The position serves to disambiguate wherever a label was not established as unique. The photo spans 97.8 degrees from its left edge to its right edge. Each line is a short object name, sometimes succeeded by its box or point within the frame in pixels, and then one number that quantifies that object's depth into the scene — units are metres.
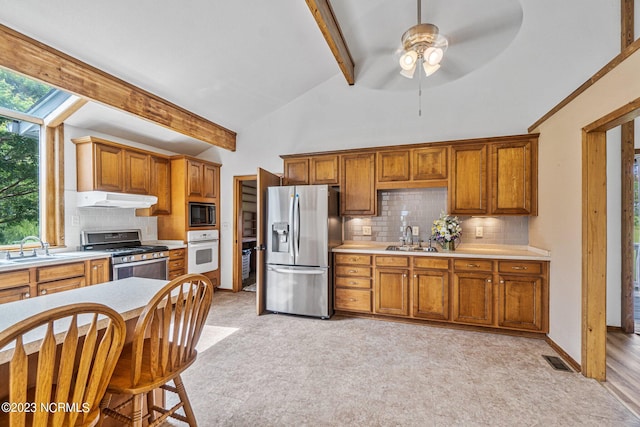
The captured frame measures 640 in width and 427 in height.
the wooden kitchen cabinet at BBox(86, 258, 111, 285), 3.19
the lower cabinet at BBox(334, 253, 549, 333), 3.03
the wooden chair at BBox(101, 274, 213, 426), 1.22
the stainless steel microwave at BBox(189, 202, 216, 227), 4.55
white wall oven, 4.48
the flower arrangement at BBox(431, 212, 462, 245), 3.51
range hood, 3.53
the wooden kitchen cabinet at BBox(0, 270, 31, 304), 2.50
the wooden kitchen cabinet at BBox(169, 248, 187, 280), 4.20
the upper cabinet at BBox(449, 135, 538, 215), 3.27
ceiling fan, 2.64
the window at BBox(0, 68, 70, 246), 3.11
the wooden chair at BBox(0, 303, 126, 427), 0.83
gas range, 3.53
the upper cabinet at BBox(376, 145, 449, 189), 3.57
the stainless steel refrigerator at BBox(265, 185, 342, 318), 3.62
